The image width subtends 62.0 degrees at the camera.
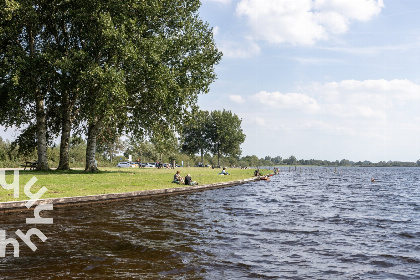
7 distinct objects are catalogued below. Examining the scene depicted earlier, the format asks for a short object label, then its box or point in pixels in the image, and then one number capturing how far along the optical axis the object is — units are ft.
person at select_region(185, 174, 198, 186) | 106.11
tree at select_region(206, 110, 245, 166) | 377.30
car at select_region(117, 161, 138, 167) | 287.20
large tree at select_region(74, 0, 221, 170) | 108.47
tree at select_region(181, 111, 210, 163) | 380.37
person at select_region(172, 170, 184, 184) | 107.04
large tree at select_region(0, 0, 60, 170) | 105.29
